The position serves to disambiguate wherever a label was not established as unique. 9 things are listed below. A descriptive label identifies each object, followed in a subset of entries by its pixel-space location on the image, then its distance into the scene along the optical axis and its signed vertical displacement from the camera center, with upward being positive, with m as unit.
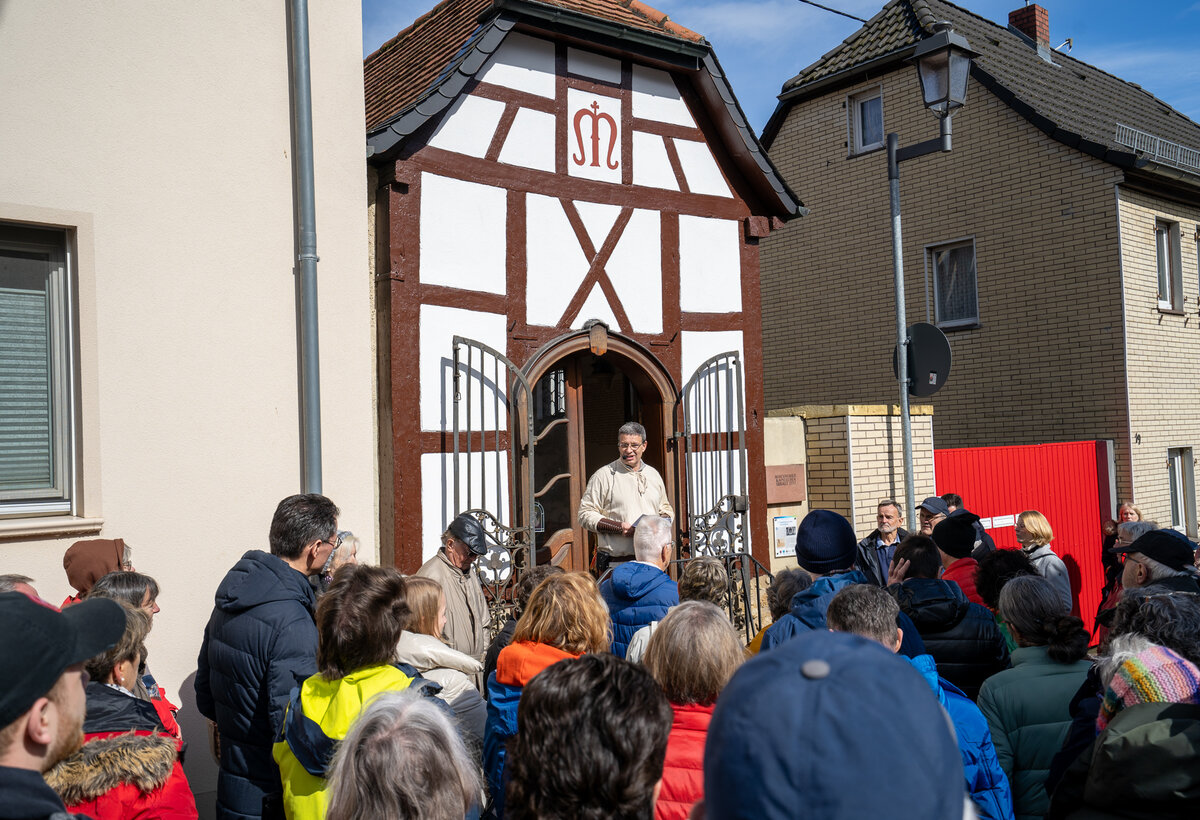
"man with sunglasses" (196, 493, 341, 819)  3.28 -0.75
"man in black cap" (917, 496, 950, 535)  7.46 -0.67
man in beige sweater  6.84 -0.42
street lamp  7.25 +2.68
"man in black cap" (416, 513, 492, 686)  5.07 -0.76
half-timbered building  6.65 +1.53
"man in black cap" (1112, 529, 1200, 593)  4.45 -0.66
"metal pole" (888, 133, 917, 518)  7.62 +0.82
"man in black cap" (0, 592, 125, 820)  1.60 -0.43
